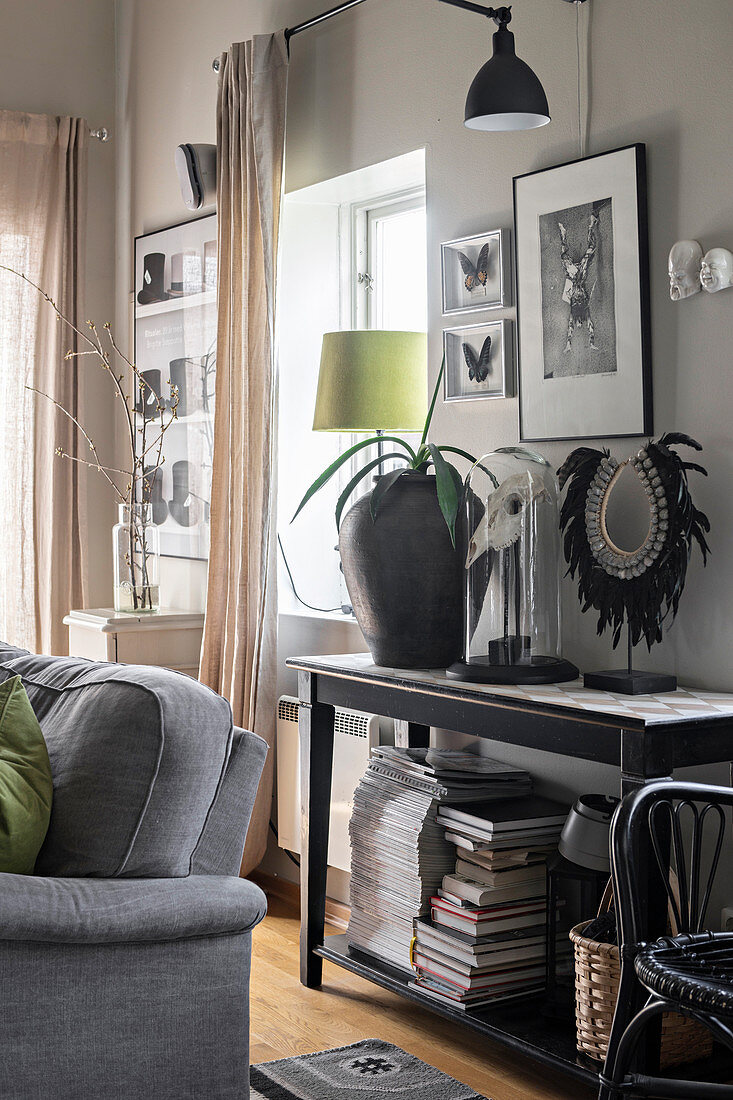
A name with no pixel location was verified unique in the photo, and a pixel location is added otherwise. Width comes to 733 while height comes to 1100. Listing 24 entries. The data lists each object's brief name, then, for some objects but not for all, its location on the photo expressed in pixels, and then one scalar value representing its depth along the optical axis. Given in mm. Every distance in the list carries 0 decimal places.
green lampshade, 3000
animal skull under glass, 2553
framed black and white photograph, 2523
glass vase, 4082
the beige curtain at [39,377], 4523
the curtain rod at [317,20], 3205
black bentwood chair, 1669
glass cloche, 2541
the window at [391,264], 3566
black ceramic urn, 2701
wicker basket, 2189
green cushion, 1854
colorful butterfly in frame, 2926
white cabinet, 3900
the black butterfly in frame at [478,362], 2936
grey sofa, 1773
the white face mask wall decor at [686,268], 2389
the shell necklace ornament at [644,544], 2312
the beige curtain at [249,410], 3541
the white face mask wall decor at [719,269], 2328
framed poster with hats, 4129
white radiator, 3273
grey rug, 2352
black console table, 2051
